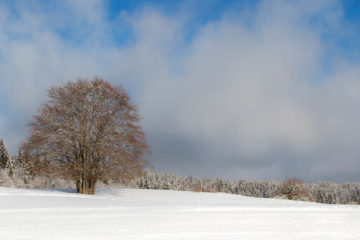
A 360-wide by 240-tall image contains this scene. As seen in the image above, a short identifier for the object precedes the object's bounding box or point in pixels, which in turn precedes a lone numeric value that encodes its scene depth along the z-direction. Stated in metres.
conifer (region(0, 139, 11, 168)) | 58.44
